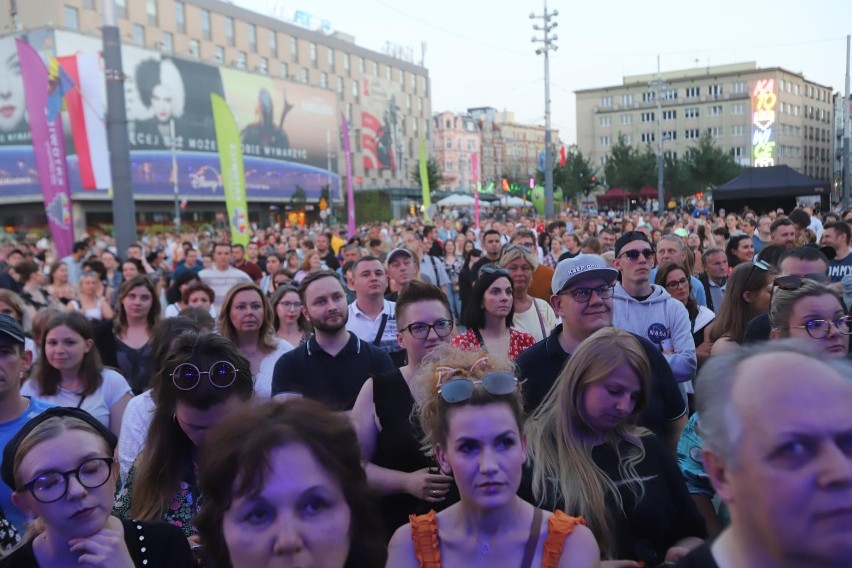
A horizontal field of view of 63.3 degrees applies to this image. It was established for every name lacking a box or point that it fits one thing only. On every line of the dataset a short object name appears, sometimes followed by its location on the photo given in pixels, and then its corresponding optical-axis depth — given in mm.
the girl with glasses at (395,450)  2938
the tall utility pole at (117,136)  9031
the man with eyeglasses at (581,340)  3352
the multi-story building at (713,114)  99500
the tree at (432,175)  63556
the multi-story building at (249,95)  46469
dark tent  26844
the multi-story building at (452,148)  116812
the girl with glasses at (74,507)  2018
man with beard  4152
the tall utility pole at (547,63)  24872
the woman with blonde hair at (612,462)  2541
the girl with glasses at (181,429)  2732
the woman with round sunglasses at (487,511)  2148
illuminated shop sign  50625
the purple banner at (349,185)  20359
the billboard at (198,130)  41969
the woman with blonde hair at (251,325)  5004
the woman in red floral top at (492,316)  4820
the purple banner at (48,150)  11320
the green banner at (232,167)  12273
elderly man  1253
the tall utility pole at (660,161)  36844
